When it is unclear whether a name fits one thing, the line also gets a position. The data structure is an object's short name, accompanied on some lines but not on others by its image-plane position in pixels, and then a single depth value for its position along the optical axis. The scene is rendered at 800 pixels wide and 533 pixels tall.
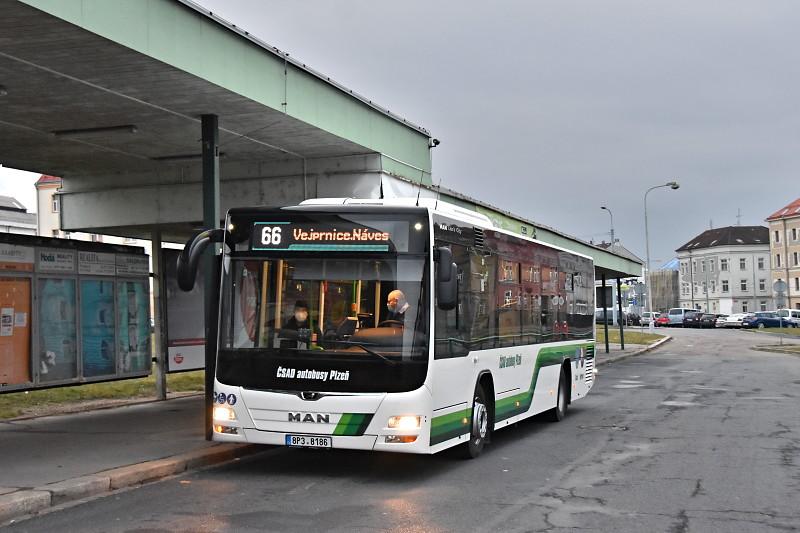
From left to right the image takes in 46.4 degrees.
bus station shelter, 10.34
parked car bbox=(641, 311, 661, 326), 101.59
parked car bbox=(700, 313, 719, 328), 88.75
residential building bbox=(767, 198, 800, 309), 118.44
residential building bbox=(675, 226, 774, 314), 133.88
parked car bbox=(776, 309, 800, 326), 82.06
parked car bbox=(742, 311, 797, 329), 84.50
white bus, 9.69
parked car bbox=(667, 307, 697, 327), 96.91
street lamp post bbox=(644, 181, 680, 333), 60.94
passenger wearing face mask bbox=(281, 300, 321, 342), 9.98
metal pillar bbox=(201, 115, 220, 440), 13.55
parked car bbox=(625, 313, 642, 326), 100.57
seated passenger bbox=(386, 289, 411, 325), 9.90
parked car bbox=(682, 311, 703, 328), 91.25
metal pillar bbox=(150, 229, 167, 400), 18.66
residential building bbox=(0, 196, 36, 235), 74.50
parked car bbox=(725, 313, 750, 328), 87.75
